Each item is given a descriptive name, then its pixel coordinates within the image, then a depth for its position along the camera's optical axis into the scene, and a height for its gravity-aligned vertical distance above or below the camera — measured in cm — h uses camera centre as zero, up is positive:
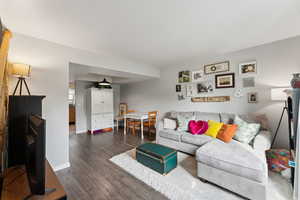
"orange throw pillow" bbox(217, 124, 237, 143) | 230 -64
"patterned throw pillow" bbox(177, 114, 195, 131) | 304 -54
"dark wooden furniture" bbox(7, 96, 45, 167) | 135 -28
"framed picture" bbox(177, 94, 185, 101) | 388 +9
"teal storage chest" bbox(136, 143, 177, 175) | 200 -100
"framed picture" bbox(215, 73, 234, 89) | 296 +47
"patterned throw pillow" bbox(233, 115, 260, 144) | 221 -59
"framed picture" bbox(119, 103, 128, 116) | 585 -39
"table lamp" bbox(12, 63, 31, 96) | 163 +40
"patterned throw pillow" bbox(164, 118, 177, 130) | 322 -64
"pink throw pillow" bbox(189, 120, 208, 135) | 275 -63
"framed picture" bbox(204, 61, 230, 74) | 303 +83
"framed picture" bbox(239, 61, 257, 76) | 268 +69
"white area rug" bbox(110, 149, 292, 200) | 157 -122
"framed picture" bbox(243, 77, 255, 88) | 271 +39
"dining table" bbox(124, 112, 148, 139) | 391 -53
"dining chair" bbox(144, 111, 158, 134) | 413 -68
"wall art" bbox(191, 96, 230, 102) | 307 +2
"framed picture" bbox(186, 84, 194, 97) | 364 +29
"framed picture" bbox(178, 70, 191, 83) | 371 +72
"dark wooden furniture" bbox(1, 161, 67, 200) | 88 -69
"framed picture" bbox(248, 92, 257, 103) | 268 +5
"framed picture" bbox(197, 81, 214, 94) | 330 +35
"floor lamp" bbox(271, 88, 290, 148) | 204 +9
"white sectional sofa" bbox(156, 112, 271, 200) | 144 -85
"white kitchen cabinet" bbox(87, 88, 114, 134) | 459 -35
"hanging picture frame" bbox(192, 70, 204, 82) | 345 +70
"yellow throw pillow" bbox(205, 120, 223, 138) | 255 -62
